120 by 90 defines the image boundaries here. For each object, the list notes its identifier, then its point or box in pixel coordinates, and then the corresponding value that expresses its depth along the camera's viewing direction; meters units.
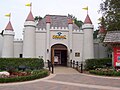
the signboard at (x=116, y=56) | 12.22
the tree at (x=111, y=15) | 15.72
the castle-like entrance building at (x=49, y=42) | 17.62
